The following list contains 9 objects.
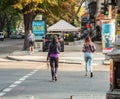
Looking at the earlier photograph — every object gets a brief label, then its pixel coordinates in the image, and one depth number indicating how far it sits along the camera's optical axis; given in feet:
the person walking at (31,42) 137.71
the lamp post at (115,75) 34.55
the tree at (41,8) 144.47
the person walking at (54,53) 64.95
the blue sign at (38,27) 153.28
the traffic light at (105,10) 109.99
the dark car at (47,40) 147.02
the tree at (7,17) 150.47
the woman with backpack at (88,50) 71.61
